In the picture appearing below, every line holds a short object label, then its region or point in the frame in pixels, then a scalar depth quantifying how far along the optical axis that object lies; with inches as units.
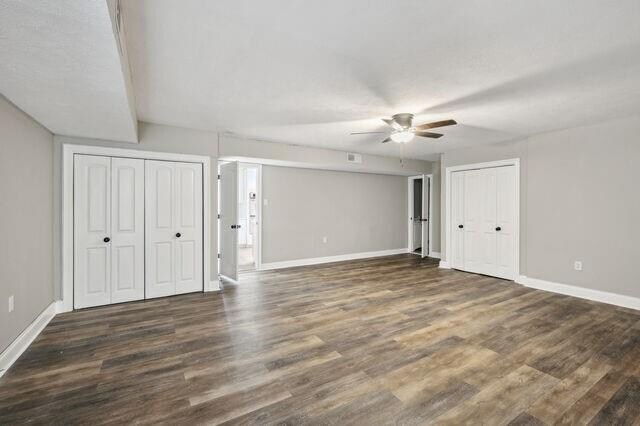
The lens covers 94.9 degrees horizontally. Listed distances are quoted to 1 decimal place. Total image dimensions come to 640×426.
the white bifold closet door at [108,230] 145.3
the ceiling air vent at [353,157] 237.6
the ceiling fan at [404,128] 140.3
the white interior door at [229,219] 192.2
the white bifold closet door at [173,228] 161.8
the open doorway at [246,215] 296.1
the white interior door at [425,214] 291.7
